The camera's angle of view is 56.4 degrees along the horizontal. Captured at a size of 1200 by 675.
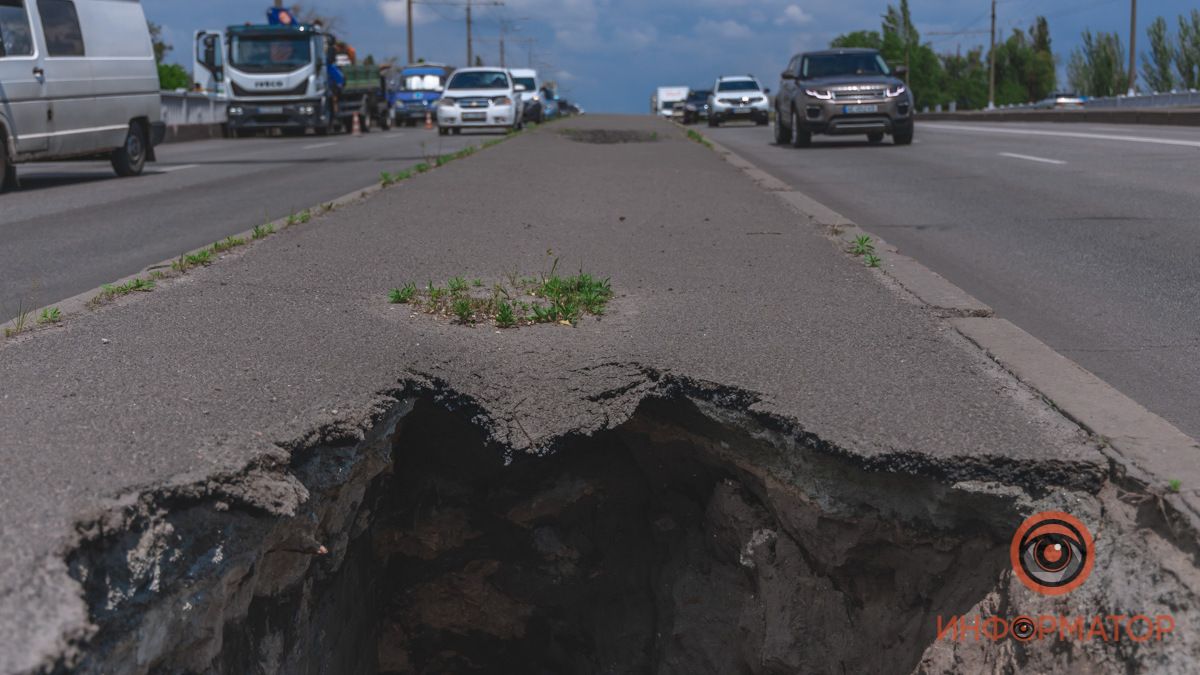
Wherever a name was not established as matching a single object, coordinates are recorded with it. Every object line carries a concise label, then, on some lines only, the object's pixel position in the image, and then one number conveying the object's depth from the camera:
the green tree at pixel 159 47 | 68.07
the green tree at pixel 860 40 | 98.31
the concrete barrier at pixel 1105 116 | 25.97
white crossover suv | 38.84
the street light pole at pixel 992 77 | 73.75
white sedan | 30.36
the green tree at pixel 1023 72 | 94.19
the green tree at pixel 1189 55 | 67.69
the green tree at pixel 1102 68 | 79.50
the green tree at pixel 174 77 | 59.03
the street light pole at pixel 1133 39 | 52.71
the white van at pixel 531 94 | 40.22
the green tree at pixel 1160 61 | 70.25
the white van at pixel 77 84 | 13.14
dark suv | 19.72
